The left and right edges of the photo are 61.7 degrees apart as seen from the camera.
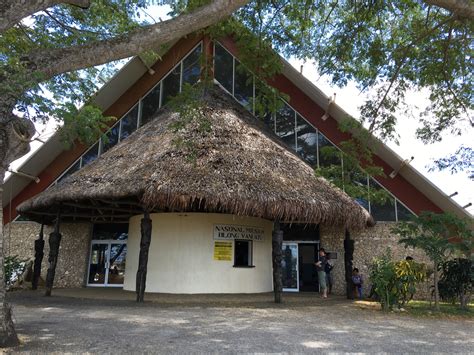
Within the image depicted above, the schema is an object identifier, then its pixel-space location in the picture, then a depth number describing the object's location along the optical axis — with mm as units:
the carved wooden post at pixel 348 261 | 12201
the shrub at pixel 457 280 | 10250
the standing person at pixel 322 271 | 12055
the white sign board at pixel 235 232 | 12625
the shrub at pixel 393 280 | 9336
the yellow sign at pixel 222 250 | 12555
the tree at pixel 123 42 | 5172
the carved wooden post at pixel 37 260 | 13453
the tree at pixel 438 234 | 9469
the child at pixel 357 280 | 12937
